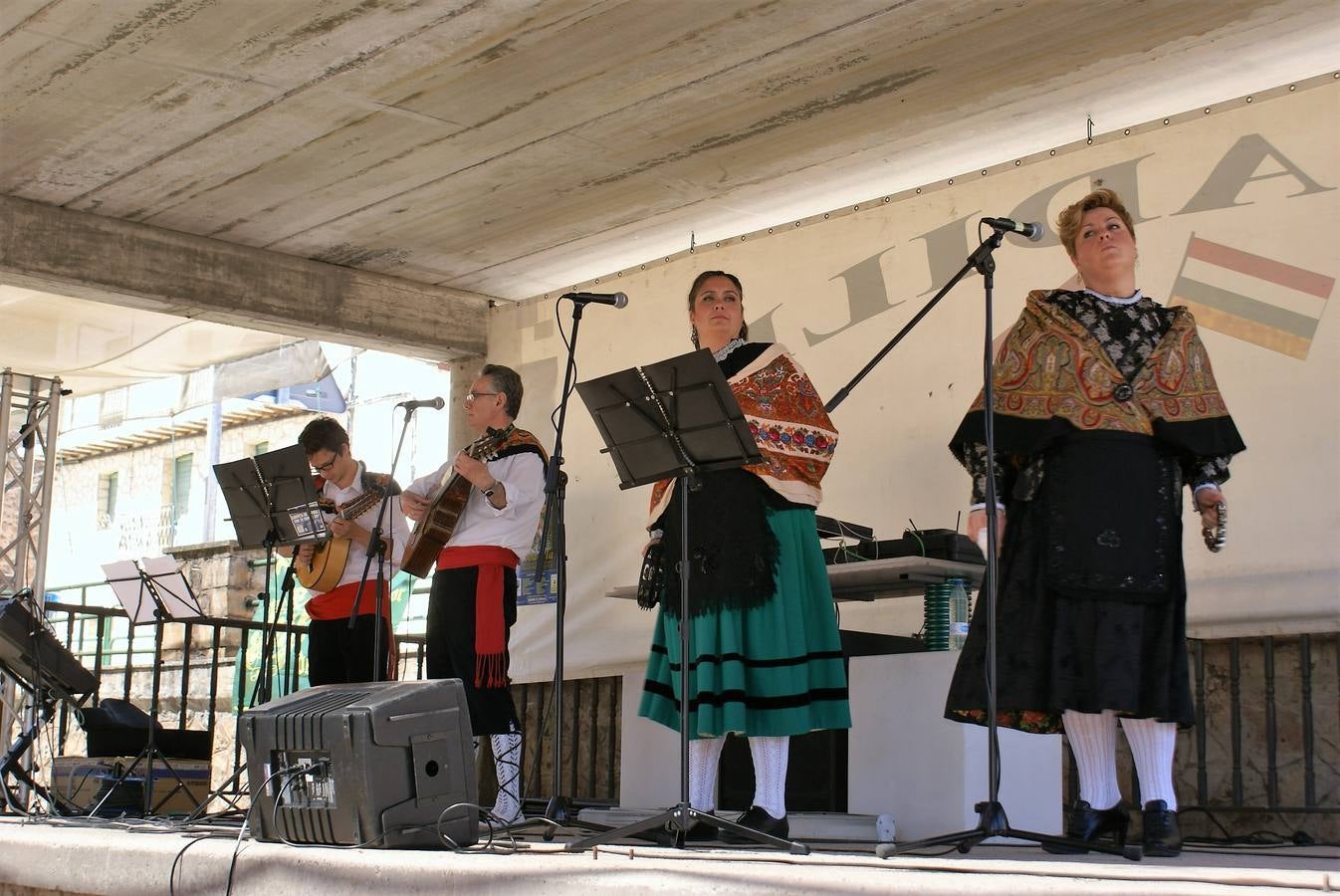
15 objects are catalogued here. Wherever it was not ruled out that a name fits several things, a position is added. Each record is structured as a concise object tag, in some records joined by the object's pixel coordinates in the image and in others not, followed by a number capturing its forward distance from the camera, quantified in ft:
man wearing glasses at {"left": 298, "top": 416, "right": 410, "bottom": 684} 17.57
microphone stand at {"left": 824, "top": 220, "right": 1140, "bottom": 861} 9.75
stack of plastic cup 15.65
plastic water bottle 15.67
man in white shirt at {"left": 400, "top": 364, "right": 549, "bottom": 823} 15.65
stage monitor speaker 10.42
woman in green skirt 12.07
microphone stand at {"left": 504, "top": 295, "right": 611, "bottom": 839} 11.83
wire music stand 18.37
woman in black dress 10.46
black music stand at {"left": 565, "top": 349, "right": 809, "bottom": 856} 10.77
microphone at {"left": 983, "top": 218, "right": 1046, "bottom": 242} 10.97
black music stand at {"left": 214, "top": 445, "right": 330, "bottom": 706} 16.65
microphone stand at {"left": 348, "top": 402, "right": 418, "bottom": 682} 16.66
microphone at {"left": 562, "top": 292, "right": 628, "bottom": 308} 12.65
